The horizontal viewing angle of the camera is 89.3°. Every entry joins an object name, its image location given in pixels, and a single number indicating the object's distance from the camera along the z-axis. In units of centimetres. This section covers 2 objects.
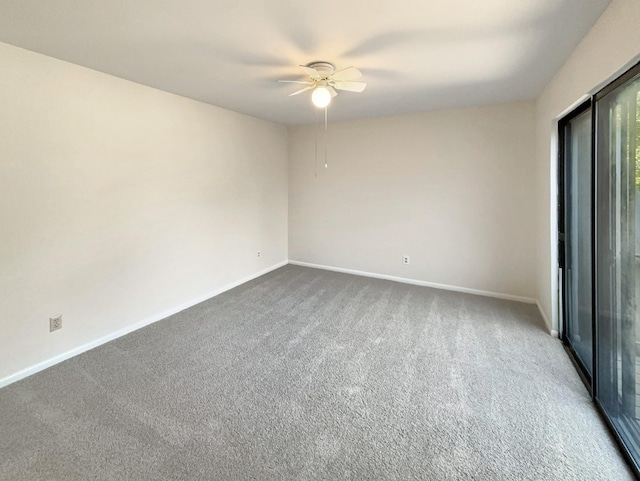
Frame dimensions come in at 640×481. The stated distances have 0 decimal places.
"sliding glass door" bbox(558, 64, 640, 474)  170
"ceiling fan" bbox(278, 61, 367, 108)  253
